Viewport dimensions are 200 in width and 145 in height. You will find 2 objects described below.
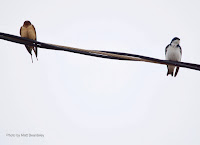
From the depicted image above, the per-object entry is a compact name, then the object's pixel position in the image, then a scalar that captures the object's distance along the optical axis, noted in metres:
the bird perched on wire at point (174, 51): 15.50
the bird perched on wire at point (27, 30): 14.52
